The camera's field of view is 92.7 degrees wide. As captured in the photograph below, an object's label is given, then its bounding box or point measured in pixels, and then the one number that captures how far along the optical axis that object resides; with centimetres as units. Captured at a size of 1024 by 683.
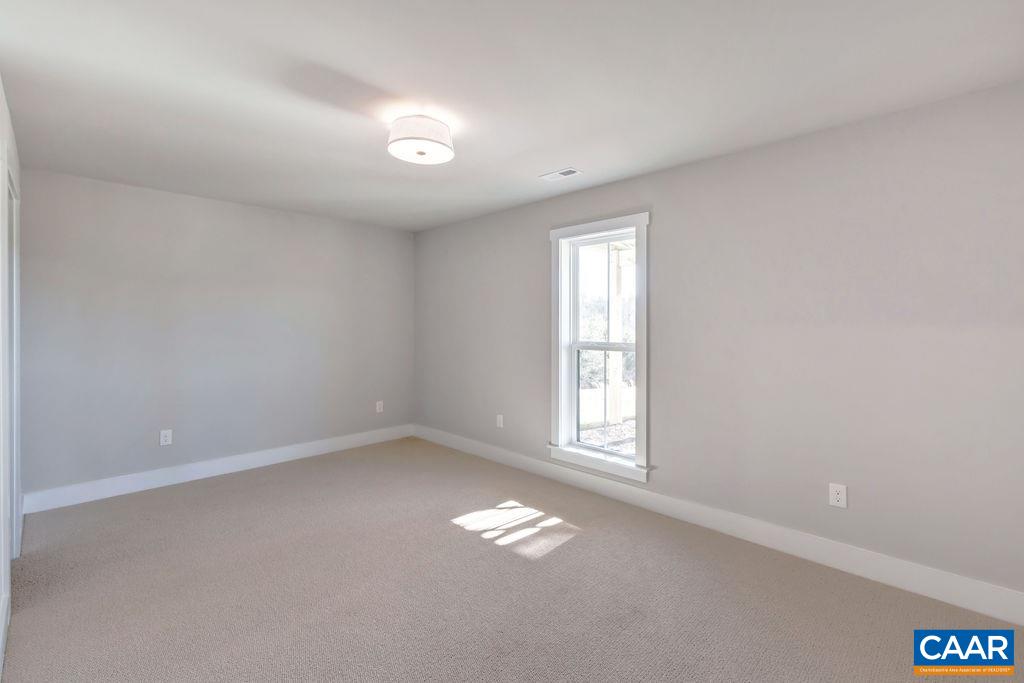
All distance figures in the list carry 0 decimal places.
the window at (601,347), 358
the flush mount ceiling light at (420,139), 244
